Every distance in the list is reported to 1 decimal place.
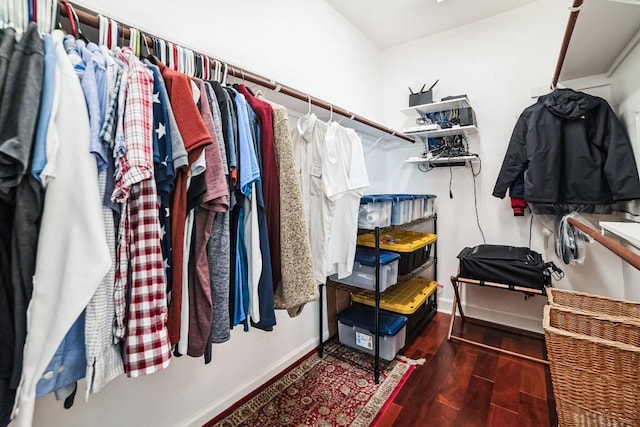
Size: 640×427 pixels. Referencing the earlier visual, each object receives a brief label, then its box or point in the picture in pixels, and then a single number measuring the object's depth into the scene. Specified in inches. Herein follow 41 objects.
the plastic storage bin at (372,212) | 66.5
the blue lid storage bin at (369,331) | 69.4
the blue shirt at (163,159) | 25.7
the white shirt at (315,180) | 52.9
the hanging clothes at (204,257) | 29.3
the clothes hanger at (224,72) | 39.1
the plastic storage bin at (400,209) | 73.5
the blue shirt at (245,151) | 32.3
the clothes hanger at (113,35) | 29.1
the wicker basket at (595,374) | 38.7
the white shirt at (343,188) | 52.4
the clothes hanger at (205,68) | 36.4
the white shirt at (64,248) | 19.4
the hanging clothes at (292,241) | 37.0
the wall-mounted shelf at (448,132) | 83.9
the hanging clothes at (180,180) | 27.3
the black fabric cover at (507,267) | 67.9
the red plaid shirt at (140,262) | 23.7
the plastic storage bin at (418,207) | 82.7
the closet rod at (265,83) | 28.0
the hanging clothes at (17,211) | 18.7
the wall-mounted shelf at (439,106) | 83.2
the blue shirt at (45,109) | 19.0
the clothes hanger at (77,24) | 27.0
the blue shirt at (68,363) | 21.0
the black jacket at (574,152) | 64.3
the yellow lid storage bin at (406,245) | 73.5
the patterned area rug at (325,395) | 54.2
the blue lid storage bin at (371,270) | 67.7
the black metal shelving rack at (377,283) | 63.0
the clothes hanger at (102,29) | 28.6
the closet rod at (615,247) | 29.8
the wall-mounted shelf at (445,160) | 87.8
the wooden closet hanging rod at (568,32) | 43.4
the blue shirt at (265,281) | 34.8
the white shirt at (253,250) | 34.4
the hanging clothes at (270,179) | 36.9
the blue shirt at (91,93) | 22.0
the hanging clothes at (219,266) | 31.2
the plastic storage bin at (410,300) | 72.7
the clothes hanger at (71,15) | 26.6
